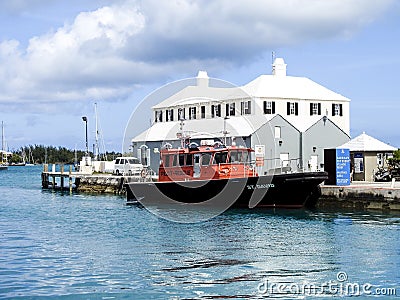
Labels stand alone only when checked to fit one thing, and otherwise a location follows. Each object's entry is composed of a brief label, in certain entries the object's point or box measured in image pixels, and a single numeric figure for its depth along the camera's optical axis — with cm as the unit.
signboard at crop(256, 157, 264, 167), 3498
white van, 5581
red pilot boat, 3278
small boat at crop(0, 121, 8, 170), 16129
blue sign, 3541
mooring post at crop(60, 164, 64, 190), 5670
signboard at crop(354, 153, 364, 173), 4078
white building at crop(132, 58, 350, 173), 4751
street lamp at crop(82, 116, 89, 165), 7284
